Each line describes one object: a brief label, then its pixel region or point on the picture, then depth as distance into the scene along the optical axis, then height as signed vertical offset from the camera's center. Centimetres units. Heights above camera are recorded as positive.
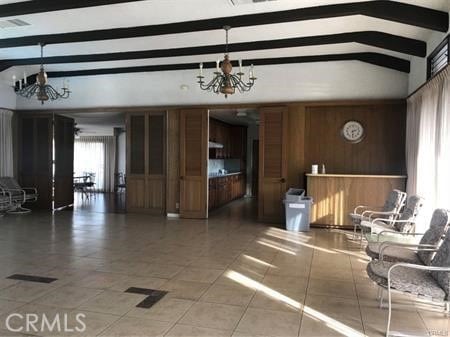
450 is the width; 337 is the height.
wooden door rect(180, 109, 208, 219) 757 -9
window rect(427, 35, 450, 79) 436 +137
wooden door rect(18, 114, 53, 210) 858 +13
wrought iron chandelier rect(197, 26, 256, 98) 474 +112
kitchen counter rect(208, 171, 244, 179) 892 -43
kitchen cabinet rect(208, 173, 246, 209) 882 -84
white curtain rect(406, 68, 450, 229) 398 +25
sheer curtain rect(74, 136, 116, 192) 1434 -4
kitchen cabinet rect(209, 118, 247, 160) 988 +63
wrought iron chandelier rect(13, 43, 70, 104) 558 +127
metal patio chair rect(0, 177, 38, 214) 795 -86
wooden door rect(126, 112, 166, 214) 790 -8
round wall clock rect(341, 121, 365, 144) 691 +55
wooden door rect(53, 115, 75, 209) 873 -8
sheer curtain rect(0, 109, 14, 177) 823 +32
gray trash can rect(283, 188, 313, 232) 647 -93
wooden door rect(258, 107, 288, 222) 711 -2
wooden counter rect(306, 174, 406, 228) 642 -59
